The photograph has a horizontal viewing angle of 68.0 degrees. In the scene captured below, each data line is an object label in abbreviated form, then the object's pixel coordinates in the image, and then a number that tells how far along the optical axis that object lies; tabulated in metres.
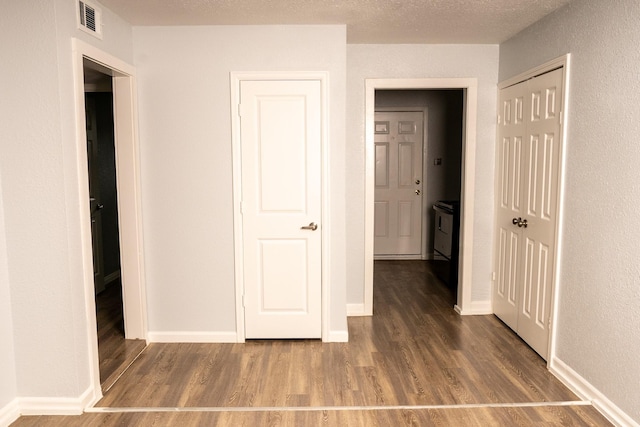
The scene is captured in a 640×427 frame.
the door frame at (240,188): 3.50
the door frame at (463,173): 4.14
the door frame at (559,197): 3.01
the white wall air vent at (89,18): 2.68
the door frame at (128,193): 3.45
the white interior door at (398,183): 6.49
